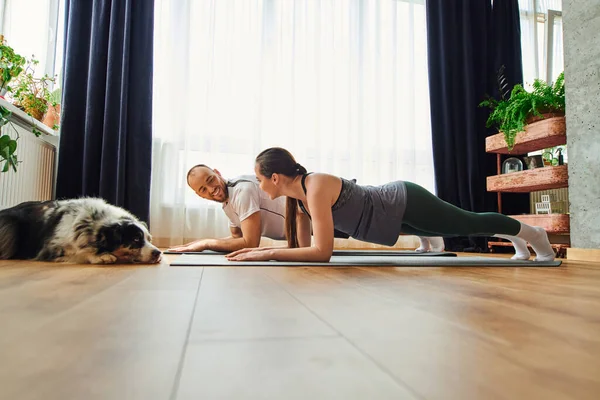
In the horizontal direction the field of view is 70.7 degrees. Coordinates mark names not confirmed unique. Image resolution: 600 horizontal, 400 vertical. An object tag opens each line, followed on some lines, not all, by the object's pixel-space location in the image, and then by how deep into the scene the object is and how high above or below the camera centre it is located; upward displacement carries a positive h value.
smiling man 2.29 +0.13
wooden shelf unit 3.11 +0.47
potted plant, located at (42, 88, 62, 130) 3.50 +0.96
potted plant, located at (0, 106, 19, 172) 2.08 +0.39
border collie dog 1.73 -0.03
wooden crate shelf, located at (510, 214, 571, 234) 3.09 +0.08
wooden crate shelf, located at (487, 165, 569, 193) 3.12 +0.42
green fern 3.25 +0.99
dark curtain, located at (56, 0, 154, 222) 3.42 +1.02
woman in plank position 1.88 +0.10
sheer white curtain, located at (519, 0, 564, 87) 4.59 +2.08
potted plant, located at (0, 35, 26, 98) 2.49 +0.96
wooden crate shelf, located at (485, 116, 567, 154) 3.12 +0.75
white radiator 2.65 +0.40
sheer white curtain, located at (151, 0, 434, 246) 3.68 +1.27
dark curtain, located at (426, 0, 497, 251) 4.15 +1.25
